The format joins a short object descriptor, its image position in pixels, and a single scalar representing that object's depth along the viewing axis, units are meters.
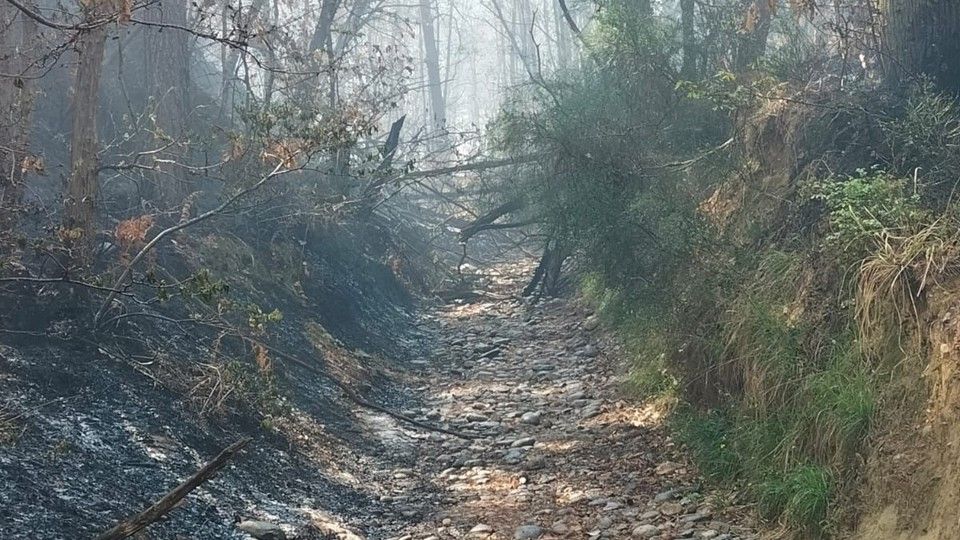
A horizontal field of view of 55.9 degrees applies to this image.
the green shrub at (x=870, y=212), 4.58
